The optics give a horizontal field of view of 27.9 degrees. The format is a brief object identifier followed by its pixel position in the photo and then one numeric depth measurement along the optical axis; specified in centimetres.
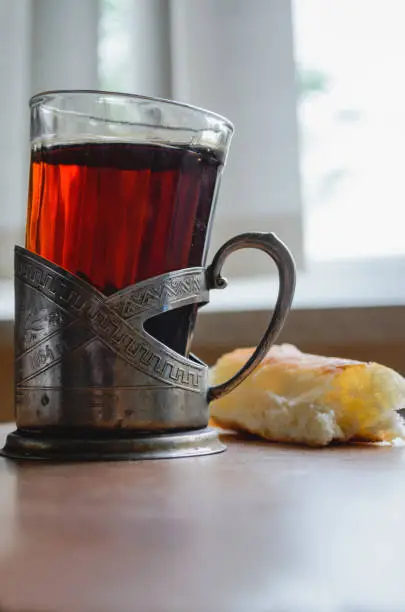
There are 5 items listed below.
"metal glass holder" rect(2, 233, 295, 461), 56
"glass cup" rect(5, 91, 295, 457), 57
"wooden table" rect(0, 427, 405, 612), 25
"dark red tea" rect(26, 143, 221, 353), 59
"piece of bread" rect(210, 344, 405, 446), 64
